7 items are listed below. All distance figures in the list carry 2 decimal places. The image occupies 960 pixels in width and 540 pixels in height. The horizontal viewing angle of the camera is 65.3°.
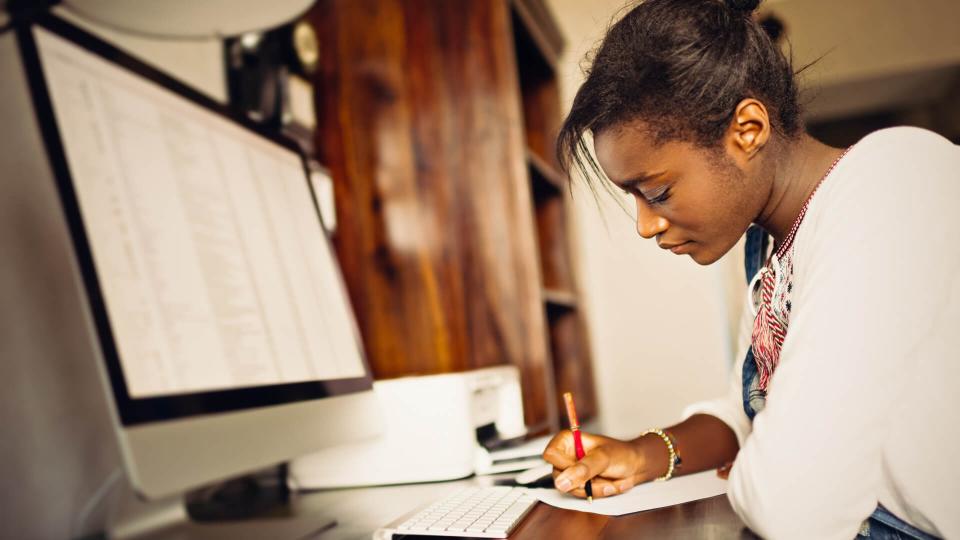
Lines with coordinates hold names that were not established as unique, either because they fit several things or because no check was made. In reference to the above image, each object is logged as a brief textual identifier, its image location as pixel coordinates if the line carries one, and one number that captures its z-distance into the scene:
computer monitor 0.69
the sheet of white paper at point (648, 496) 0.83
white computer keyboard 0.74
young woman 0.67
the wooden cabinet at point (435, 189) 1.79
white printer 1.17
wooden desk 0.72
